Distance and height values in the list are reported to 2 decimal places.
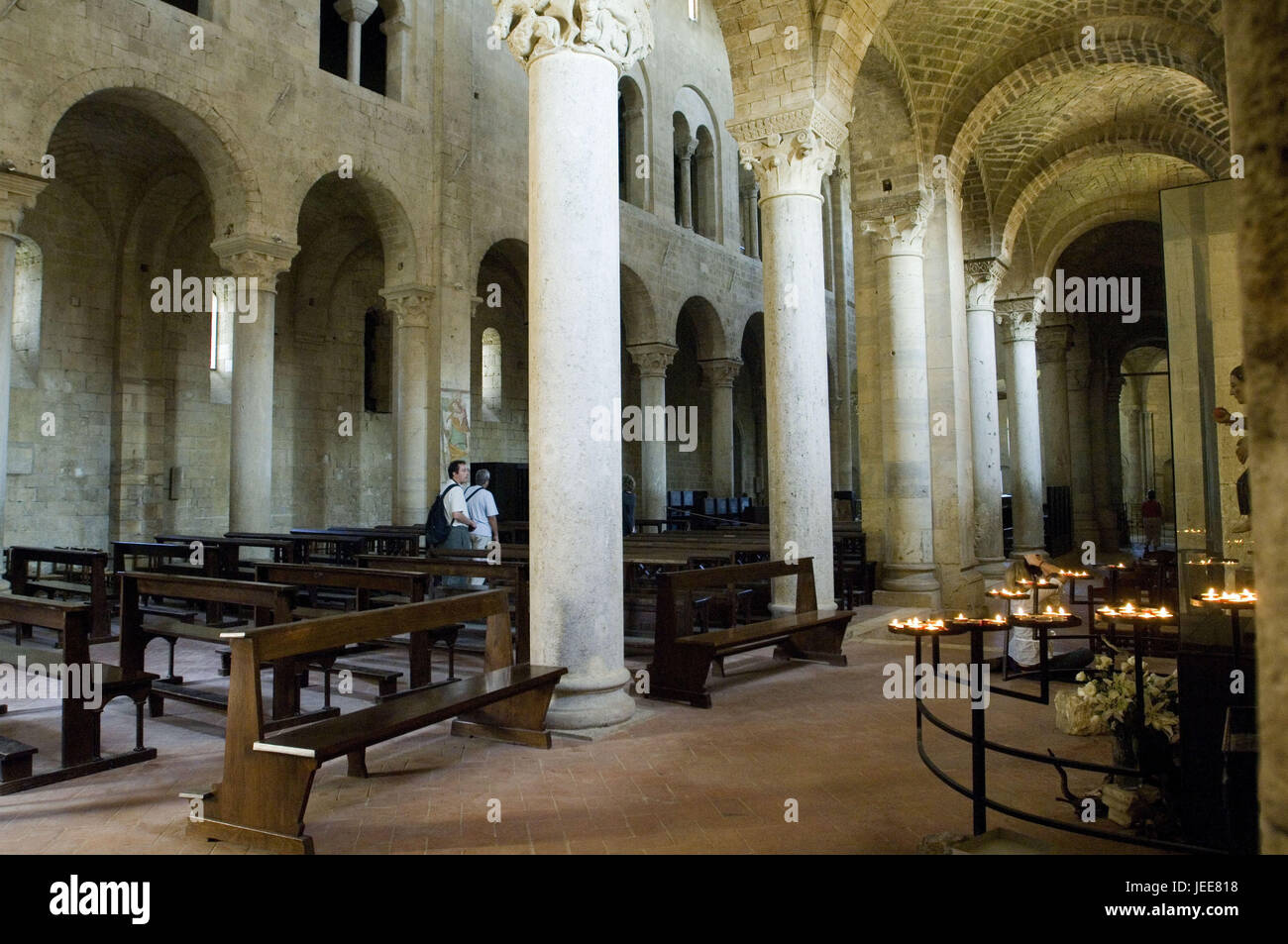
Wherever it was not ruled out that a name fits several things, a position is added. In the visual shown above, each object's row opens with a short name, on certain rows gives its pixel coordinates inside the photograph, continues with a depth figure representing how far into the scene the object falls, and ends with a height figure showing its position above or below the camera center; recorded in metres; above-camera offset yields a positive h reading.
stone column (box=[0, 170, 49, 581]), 9.63 +3.22
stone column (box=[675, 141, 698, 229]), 20.78 +8.05
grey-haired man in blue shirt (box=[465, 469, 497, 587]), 8.09 +0.02
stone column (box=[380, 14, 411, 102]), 14.66 +7.96
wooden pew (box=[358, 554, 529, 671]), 5.94 -0.43
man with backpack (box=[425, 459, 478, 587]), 7.99 -0.03
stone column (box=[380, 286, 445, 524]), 14.52 +2.04
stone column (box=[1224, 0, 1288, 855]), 1.23 +0.23
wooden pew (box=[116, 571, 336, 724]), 4.82 -0.61
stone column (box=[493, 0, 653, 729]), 4.80 +0.83
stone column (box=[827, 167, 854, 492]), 23.55 +5.18
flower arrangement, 3.61 -0.89
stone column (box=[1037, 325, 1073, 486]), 19.42 +2.40
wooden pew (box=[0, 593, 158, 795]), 4.12 -0.92
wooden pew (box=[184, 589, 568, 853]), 3.24 -0.86
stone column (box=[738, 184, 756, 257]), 23.80 +8.41
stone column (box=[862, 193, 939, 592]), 9.86 +1.07
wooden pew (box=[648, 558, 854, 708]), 5.59 -0.88
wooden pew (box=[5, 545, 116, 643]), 8.27 -0.59
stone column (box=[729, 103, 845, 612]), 7.56 +1.45
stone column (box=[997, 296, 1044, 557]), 15.42 +1.58
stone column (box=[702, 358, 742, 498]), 21.67 +2.32
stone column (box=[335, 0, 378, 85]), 14.20 +8.43
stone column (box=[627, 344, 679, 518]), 19.50 +1.59
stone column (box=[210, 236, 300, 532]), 12.40 +1.98
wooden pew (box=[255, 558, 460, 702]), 5.39 -0.44
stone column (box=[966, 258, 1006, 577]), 12.29 +1.46
